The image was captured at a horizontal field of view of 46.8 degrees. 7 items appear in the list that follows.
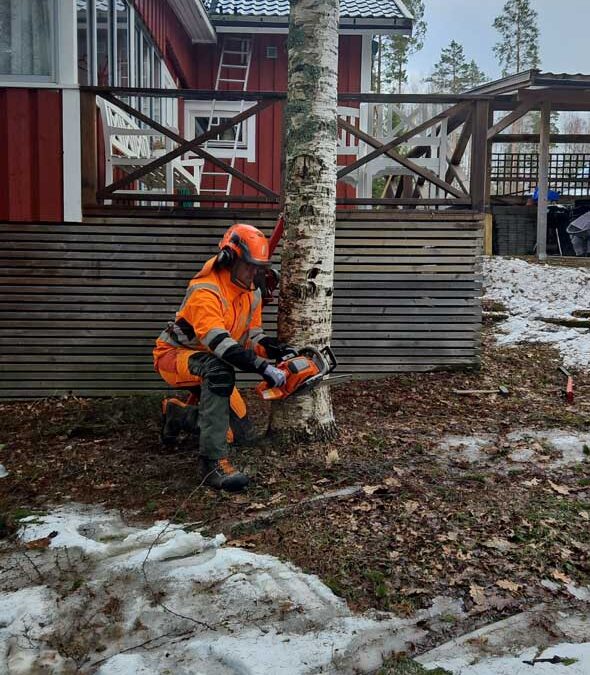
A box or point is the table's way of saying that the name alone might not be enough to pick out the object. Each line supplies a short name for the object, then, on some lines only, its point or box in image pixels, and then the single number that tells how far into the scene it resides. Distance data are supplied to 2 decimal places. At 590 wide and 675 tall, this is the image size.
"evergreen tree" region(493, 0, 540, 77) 40.97
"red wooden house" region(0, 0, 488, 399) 6.45
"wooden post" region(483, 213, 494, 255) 14.63
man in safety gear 4.14
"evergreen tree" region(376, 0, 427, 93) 34.84
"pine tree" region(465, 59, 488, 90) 44.91
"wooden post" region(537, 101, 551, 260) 13.22
